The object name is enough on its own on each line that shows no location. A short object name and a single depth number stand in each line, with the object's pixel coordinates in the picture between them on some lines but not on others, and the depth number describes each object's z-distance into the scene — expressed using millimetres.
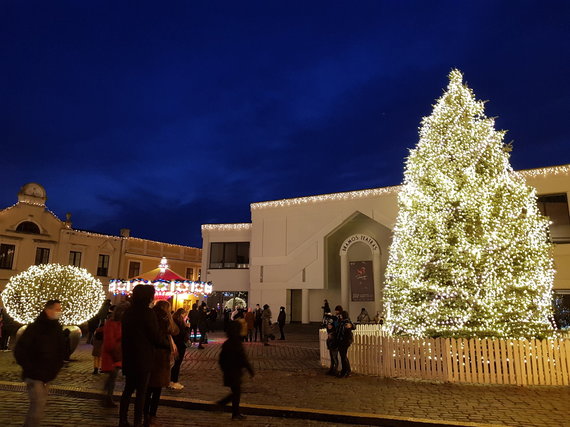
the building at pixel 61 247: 32375
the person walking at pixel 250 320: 20281
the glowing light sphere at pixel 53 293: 13062
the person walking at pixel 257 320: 21641
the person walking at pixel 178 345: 8699
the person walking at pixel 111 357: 7113
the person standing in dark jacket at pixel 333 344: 10328
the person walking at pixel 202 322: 17688
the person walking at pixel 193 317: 17828
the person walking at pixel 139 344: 5121
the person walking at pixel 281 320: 21872
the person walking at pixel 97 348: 10297
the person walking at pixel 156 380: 5621
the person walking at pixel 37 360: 4719
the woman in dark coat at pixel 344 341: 10141
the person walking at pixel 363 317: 25122
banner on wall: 26594
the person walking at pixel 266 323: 18495
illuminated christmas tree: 10438
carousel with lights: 22094
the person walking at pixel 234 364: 6367
